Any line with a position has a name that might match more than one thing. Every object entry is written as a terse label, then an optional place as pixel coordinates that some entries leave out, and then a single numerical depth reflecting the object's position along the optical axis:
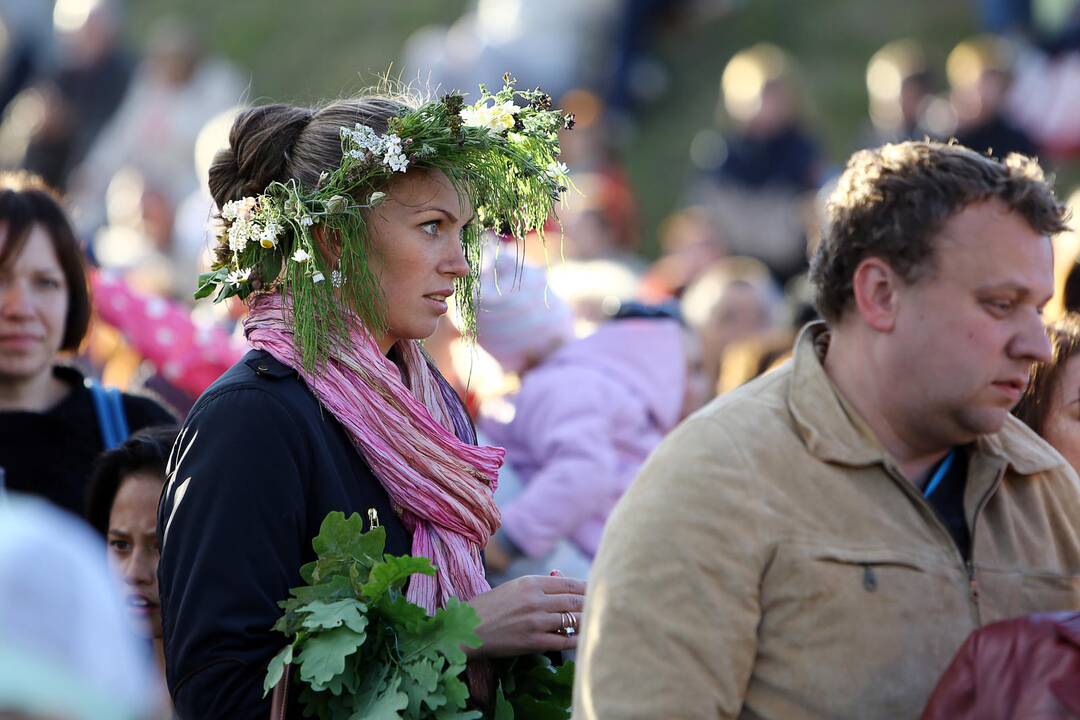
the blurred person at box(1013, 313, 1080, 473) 7.04
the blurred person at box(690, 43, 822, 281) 22.75
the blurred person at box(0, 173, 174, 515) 8.77
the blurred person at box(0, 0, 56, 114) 30.83
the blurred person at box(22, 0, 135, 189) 26.44
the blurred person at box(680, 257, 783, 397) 16.77
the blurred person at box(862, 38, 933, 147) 21.36
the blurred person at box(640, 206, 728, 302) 20.05
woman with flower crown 5.96
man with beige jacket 4.97
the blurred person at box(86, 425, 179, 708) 8.05
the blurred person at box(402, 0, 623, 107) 27.42
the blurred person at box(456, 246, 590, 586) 10.46
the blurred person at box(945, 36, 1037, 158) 20.14
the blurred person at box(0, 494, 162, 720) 2.68
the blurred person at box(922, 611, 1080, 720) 4.61
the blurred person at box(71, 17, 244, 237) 26.72
